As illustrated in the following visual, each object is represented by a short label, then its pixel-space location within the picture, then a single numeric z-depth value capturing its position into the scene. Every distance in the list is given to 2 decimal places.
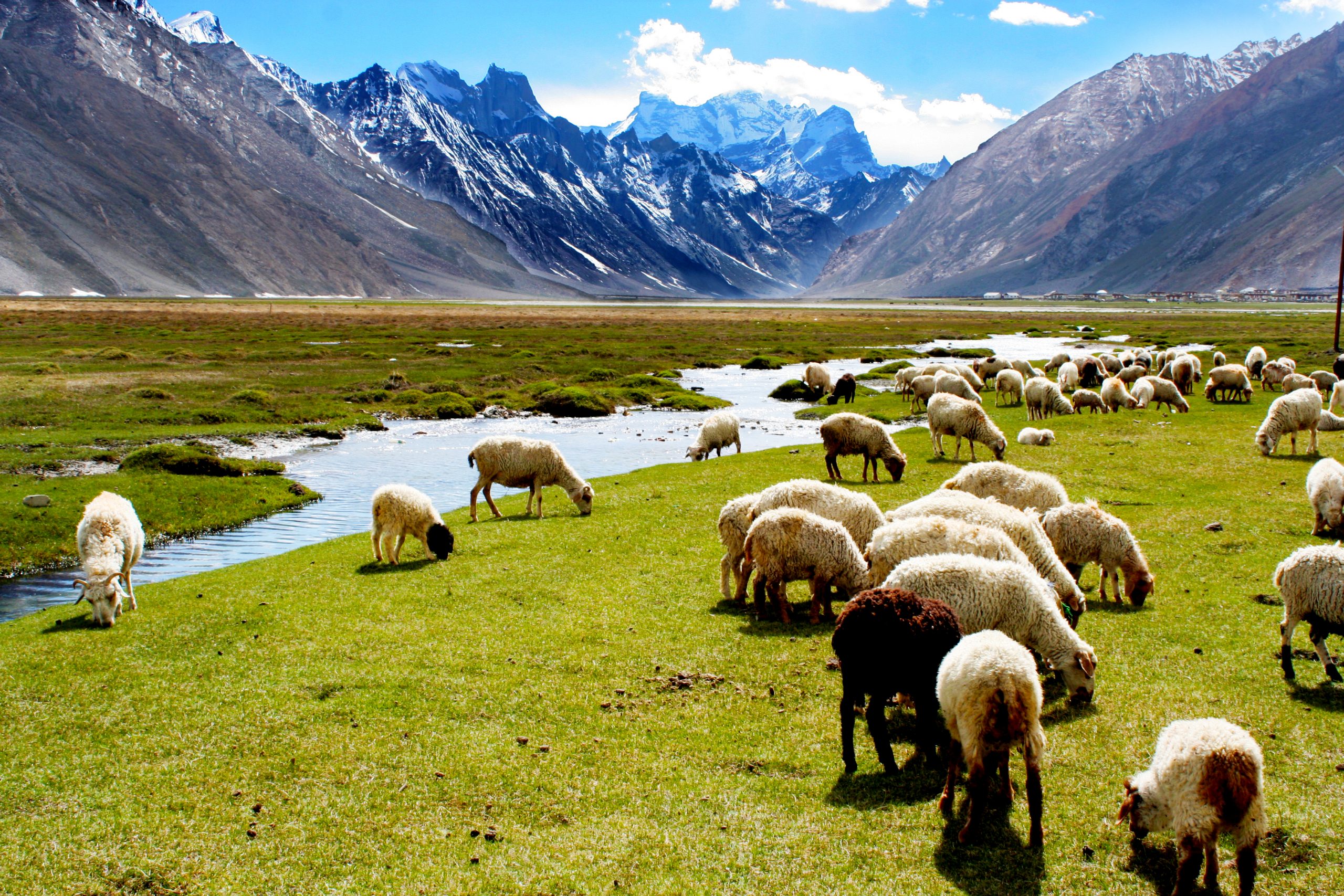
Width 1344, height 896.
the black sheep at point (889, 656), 8.67
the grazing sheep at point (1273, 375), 41.03
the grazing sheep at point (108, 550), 13.56
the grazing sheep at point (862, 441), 22.88
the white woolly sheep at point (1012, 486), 15.78
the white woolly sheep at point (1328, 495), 15.76
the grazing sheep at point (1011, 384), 40.38
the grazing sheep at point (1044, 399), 34.31
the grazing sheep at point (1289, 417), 23.89
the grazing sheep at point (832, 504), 14.34
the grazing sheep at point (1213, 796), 6.58
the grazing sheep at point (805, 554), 12.63
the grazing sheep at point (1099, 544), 13.09
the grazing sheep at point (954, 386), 34.00
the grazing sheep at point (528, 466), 21.27
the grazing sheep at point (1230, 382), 36.94
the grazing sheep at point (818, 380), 48.56
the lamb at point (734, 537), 14.20
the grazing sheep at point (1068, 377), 41.56
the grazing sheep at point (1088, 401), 35.34
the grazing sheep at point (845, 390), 44.72
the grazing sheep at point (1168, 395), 34.66
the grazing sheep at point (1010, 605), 9.74
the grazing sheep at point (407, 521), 17.14
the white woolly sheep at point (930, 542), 11.70
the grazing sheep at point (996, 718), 7.43
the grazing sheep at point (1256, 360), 45.03
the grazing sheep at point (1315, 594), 9.93
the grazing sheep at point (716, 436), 29.42
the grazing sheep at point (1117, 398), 35.53
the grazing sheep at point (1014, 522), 12.05
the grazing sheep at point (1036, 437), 27.33
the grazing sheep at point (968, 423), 25.33
